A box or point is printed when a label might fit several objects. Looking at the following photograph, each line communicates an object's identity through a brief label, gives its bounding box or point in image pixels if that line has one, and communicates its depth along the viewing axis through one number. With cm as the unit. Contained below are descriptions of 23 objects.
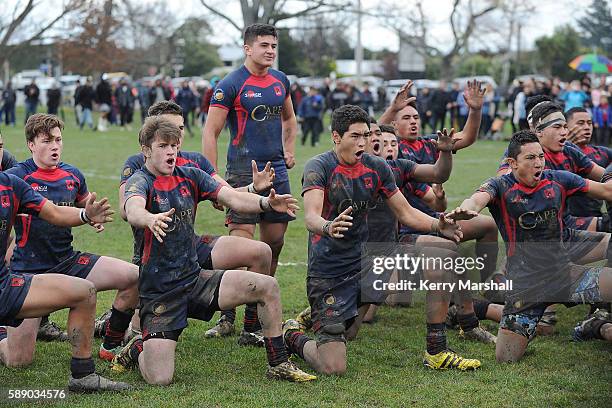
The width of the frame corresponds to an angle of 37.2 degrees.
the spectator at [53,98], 3553
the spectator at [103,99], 3409
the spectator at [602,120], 2614
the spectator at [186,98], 3350
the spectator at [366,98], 3475
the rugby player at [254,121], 787
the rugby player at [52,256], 661
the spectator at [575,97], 2543
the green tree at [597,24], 7119
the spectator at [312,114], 2778
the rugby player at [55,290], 562
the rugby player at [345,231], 655
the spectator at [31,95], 3612
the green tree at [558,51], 6569
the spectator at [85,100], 3372
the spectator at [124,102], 3434
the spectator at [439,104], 3111
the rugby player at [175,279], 611
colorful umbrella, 3581
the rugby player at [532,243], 673
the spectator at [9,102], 3594
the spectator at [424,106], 3120
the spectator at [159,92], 3612
